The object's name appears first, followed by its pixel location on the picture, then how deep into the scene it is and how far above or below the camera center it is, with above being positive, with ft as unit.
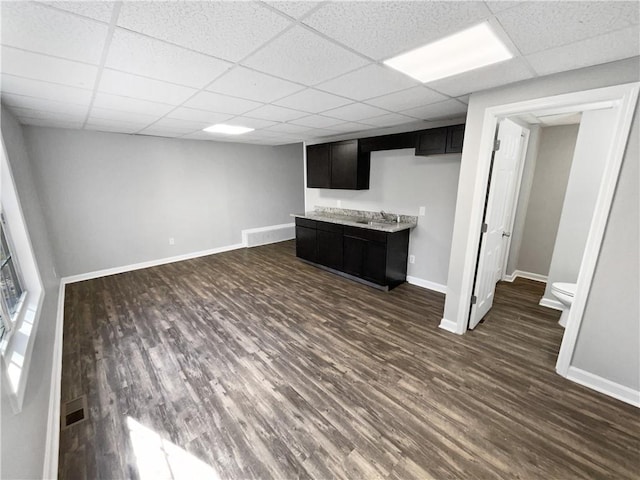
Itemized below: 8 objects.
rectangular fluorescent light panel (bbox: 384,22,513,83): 4.46 +2.46
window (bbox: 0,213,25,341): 5.49 -2.67
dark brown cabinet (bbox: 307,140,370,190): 13.71 +0.87
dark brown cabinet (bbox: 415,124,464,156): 9.88 +1.60
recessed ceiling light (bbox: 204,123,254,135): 11.89 +2.53
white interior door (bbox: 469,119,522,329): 8.07 -1.16
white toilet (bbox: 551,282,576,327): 8.81 -3.91
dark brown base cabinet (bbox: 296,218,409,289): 12.04 -3.56
